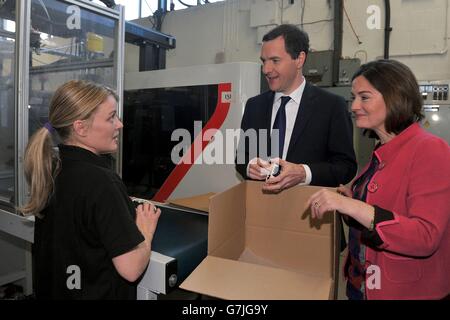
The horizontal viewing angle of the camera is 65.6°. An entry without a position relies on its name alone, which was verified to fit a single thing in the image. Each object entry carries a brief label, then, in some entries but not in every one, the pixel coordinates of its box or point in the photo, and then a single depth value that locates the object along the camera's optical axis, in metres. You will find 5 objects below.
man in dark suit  1.30
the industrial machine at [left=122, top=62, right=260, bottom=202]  1.96
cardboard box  0.76
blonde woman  0.82
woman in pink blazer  0.74
